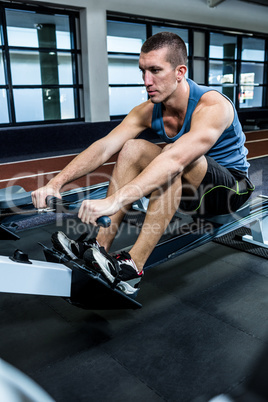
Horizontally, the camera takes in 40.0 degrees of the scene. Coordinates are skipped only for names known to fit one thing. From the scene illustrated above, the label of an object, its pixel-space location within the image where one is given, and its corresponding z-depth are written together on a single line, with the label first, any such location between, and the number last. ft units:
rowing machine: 4.26
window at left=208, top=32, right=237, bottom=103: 29.72
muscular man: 4.89
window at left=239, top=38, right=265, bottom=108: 31.89
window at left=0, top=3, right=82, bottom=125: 19.29
